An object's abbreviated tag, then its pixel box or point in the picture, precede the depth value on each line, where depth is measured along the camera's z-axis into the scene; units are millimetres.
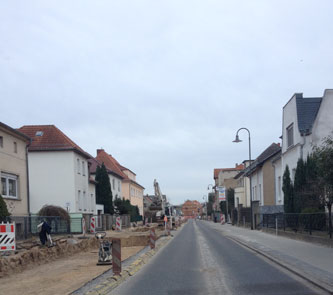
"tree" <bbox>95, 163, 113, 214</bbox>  52781
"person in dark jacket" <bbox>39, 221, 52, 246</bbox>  21156
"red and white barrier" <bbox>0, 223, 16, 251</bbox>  17344
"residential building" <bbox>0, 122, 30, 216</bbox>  27094
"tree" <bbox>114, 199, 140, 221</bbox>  57094
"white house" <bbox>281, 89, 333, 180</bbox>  28031
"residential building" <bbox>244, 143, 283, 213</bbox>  42375
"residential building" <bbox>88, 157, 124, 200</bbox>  58250
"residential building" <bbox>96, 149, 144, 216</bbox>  68912
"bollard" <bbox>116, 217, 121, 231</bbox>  42000
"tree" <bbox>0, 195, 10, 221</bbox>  21959
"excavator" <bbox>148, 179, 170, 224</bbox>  51906
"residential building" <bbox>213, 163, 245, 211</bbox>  100938
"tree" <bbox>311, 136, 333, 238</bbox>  17234
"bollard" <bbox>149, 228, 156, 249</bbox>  21609
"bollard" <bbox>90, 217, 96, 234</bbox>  35462
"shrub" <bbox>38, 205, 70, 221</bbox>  33500
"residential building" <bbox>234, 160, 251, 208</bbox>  61281
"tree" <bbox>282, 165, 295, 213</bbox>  30281
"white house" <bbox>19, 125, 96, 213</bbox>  39188
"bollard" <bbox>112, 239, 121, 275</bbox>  12115
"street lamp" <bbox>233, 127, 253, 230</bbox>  38362
